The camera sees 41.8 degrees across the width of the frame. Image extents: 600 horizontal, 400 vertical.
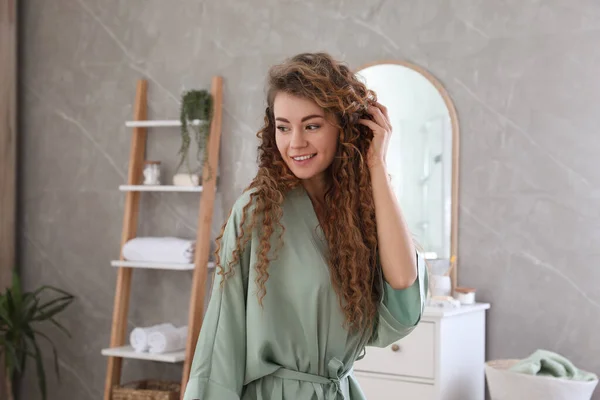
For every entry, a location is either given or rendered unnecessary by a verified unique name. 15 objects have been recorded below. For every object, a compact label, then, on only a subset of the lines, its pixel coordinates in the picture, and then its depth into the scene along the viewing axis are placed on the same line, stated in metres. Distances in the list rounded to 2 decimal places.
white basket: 3.00
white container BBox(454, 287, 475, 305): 3.41
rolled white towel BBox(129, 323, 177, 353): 3.88
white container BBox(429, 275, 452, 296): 3.43
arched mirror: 3.60
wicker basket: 3.83
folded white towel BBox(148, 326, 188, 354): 3.83
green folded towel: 3.07
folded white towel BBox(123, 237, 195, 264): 3.86
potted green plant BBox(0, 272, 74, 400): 4.01
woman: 1.43
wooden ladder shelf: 3.84
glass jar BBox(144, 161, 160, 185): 4.05
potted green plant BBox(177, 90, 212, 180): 3.94
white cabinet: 3.07
